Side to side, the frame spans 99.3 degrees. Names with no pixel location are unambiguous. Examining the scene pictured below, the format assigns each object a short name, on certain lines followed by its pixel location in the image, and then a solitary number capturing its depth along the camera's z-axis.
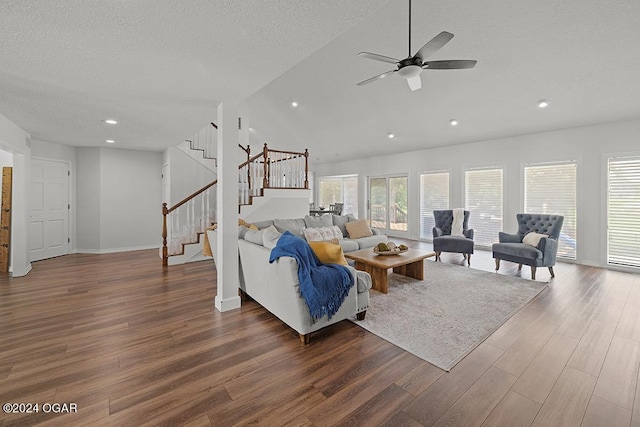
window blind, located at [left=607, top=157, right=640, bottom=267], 4.78
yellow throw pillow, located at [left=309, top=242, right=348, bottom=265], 2.88
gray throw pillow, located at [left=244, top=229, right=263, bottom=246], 3.37
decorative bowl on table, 4.28
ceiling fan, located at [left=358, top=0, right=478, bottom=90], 2.62
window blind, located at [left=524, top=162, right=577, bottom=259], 5.50
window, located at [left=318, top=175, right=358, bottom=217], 10.34
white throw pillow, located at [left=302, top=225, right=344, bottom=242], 4.95
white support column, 3.29
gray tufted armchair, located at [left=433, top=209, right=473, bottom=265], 5.34
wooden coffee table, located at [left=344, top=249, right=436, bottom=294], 3.82
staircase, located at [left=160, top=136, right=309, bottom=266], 5.60
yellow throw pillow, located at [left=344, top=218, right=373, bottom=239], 5.84
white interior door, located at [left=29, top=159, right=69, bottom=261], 5.63
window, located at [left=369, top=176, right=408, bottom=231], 8.73
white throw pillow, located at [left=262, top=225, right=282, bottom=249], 3.04
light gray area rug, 2.49
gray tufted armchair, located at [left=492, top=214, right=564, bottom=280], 4.41
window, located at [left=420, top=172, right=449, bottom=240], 7.61
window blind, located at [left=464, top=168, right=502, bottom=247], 6.57
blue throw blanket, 2.47
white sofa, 2.50
